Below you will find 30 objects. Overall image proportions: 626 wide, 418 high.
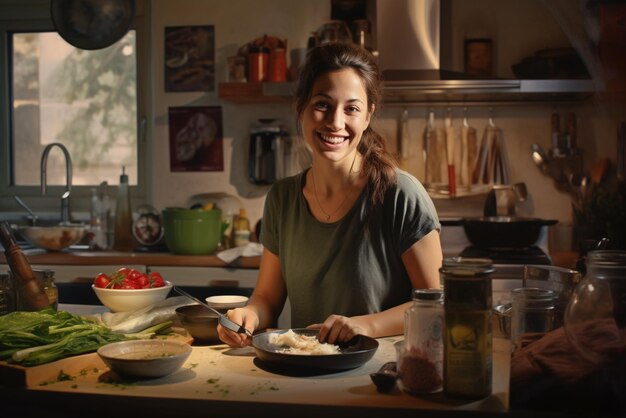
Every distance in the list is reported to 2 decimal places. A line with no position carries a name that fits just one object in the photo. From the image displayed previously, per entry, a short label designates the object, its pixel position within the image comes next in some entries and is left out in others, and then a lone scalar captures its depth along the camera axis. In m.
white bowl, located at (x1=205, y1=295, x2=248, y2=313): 1.87
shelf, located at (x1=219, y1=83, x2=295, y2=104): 3.71
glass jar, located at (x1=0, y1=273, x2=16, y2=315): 1.86
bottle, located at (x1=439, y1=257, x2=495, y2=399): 1.26
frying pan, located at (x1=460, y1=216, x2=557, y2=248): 3.32
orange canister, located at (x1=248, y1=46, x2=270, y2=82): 3.86
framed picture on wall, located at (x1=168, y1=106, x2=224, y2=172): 4.19
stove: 3.27
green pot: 3.62
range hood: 3.50
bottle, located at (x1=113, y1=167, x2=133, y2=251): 3.95
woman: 1.96
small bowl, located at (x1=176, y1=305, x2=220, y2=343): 1.72
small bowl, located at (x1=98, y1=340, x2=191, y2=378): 1.40
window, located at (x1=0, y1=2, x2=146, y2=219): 4.36
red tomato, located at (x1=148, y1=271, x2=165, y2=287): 2.07
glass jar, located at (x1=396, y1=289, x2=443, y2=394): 1.32
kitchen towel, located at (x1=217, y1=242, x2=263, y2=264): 3.48
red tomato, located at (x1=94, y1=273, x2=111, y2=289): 2.03
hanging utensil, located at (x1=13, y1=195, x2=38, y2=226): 3.97
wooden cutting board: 1.42
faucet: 3.91
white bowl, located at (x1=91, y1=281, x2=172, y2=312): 2.00
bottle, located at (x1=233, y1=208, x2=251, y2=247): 3.87
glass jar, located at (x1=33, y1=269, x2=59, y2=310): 1.92
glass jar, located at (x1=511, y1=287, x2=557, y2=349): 1.49
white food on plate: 1.53
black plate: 1.44
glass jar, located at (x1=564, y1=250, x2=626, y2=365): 1.22
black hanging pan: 3.61
